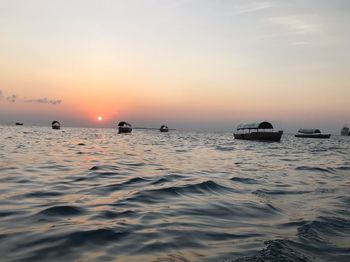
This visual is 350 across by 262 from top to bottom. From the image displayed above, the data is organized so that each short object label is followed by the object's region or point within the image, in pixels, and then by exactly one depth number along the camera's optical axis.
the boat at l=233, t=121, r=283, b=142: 60.64
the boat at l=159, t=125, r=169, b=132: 141.02
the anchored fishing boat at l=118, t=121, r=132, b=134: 98.81
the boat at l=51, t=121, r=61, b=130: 126.50
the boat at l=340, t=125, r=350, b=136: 179.38
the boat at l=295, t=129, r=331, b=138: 103.94
